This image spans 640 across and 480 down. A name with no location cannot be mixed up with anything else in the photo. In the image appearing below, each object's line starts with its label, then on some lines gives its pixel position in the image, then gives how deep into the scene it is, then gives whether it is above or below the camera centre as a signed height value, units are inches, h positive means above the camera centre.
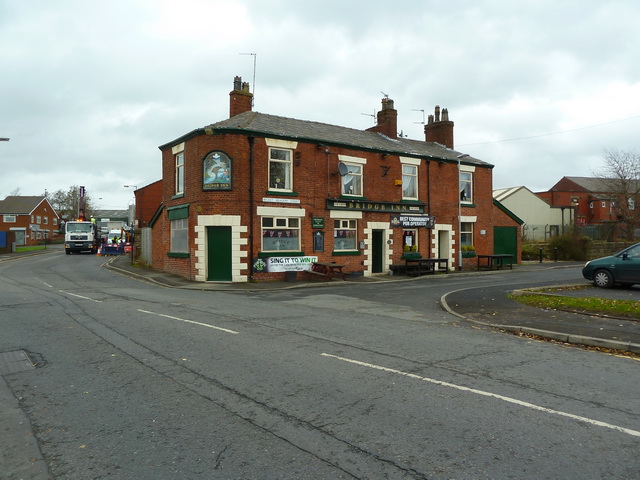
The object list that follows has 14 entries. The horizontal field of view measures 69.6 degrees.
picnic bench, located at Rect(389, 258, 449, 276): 922.1 -48.4
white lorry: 1722.4 +29.7
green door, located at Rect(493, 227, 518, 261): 1171.9 +6.5
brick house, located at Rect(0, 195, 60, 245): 2957.7 +185.9
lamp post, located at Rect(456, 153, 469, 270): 1041.5 +39.1
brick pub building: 770.2 +84.1
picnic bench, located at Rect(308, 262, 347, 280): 808.9 -46.2
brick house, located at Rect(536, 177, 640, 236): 2746.1 +274.8
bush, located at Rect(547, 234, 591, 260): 1364.4 -13.9
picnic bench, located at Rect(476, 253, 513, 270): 1050.6 -44.6
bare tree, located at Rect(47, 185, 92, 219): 3590.1 +343.5
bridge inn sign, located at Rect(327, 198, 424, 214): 865.5 +73.2
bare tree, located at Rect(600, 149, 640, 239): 1787.6 +186.2
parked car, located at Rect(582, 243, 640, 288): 589.9 -36.5
